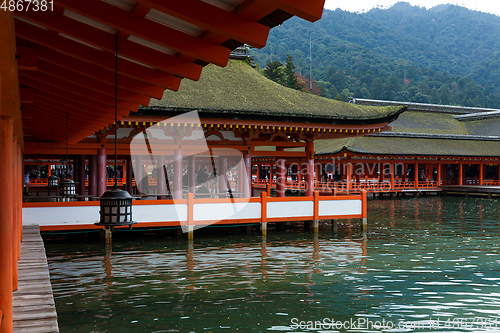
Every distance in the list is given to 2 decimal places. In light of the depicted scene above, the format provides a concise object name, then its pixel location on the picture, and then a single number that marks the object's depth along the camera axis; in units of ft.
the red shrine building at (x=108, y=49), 9.91
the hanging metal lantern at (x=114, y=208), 18.08
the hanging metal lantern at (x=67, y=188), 40.11
